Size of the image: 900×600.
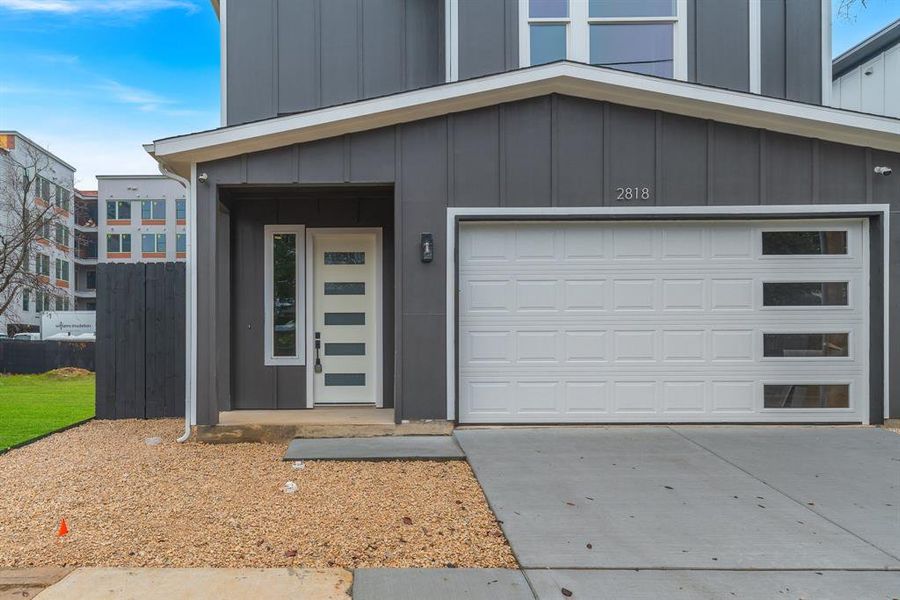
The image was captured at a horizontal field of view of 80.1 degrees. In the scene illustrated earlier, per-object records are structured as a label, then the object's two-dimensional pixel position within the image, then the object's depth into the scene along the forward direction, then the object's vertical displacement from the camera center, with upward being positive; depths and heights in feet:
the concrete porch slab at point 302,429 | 19.75 -4.82
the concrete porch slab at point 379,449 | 17.25 -5.04
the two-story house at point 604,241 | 19.77 +2.27
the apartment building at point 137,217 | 130.41 +20.29
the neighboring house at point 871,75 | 30.42 +13.42
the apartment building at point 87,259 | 142.79 +11.36
